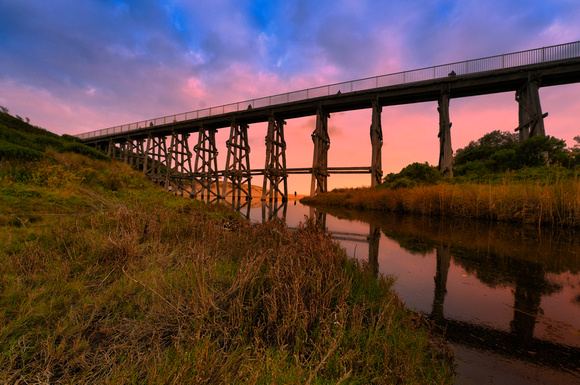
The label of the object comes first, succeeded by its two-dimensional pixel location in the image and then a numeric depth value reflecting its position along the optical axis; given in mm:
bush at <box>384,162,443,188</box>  13645
